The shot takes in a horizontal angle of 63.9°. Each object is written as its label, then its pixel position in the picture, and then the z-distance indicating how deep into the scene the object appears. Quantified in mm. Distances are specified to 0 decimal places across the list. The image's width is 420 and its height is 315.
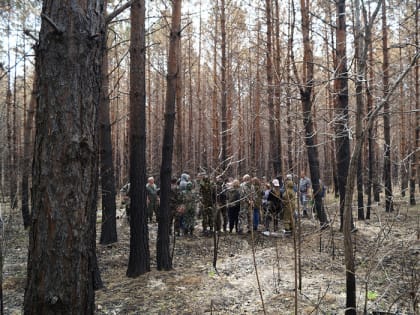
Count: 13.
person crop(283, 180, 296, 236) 9355
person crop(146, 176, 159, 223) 10891
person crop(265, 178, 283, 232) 9748
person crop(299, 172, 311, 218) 12621
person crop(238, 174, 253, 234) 8755
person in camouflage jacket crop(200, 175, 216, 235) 9039
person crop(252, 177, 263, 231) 9391
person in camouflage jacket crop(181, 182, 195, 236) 9352
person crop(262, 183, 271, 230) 9896
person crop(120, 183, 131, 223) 11107
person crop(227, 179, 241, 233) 9625
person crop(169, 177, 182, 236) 9245
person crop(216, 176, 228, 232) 9133
